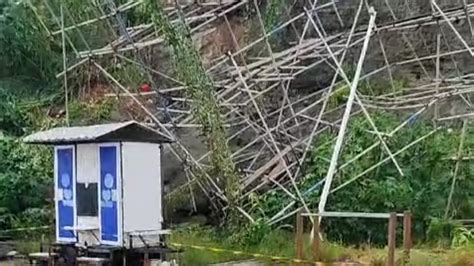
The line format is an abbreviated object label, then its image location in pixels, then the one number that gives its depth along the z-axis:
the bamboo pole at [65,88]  15.69
